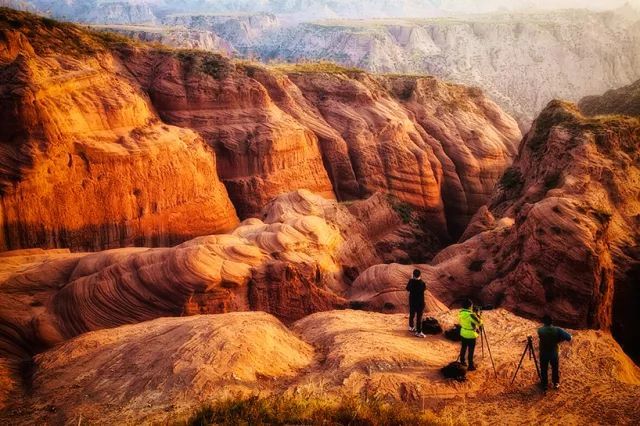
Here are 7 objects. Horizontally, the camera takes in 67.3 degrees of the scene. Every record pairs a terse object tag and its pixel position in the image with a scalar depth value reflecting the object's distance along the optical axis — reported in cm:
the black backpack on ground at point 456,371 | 1111
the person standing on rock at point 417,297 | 1347
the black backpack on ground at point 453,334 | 1349
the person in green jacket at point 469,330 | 1136
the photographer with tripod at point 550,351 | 1083
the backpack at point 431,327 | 1406
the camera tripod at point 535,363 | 1126
